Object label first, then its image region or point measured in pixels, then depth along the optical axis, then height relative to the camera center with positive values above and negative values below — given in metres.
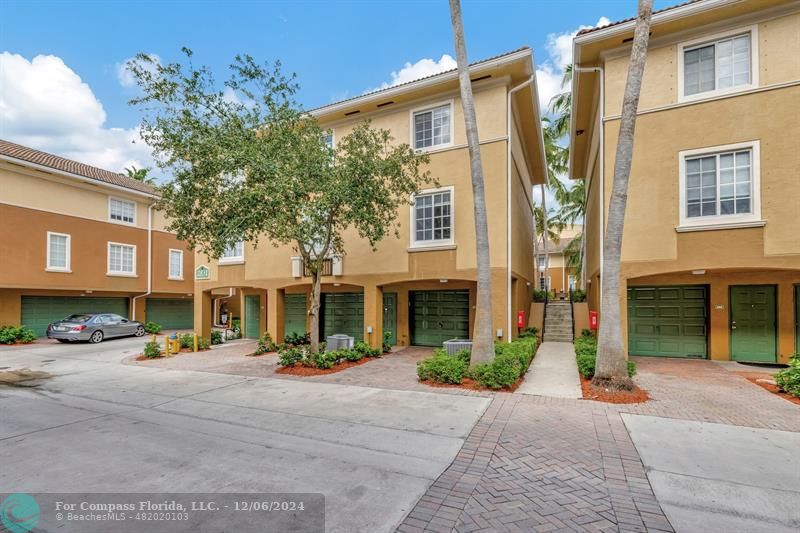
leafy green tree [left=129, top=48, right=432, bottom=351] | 9.78 +2.71
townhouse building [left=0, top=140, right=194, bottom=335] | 18.22 +1.44
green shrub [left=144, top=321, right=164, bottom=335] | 21.78 -2.91
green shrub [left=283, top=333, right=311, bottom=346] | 15.53 -2.54
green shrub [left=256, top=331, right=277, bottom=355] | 14.64 -2.61
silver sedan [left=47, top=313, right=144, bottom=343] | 17.95 -2.42
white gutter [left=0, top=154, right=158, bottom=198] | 17.65 +4.83
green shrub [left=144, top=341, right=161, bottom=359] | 14.08 -2.64
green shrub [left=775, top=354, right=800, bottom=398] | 7.68 -2.08
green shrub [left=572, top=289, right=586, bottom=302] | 19.88 -1.17
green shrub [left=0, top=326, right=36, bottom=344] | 17.59 -2.63
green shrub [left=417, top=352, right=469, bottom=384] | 8.85 -2.15
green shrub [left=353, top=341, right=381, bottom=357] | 12.62 -2.39
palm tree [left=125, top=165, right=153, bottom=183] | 38.54 +9.69
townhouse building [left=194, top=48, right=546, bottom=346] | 12.15 +0.91
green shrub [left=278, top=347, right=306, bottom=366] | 11.42 -2.35
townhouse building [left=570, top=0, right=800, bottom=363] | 9.31 +2.68
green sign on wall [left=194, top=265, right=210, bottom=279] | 16.56 +0.09
